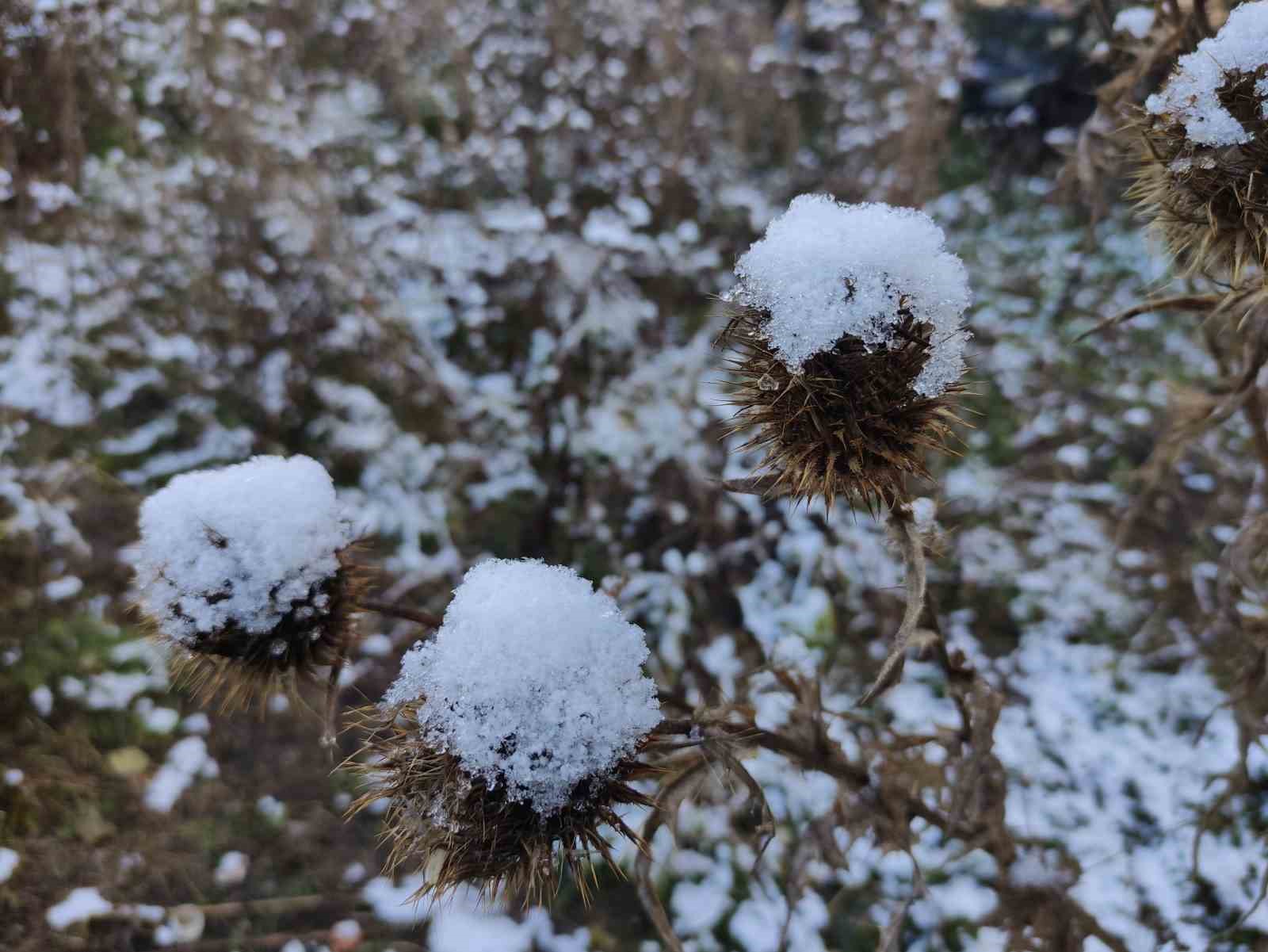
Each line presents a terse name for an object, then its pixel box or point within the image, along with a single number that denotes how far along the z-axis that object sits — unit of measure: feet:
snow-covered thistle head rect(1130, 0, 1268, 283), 0.54
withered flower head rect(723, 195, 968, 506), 0.51
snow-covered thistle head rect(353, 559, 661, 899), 0.47
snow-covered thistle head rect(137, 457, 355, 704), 0.58
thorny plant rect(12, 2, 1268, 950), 0.57
